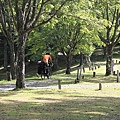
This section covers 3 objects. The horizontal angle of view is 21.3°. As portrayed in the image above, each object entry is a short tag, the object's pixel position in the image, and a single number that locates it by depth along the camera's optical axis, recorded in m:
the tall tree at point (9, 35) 23.05
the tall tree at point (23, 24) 15.90
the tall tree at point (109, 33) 28.44
